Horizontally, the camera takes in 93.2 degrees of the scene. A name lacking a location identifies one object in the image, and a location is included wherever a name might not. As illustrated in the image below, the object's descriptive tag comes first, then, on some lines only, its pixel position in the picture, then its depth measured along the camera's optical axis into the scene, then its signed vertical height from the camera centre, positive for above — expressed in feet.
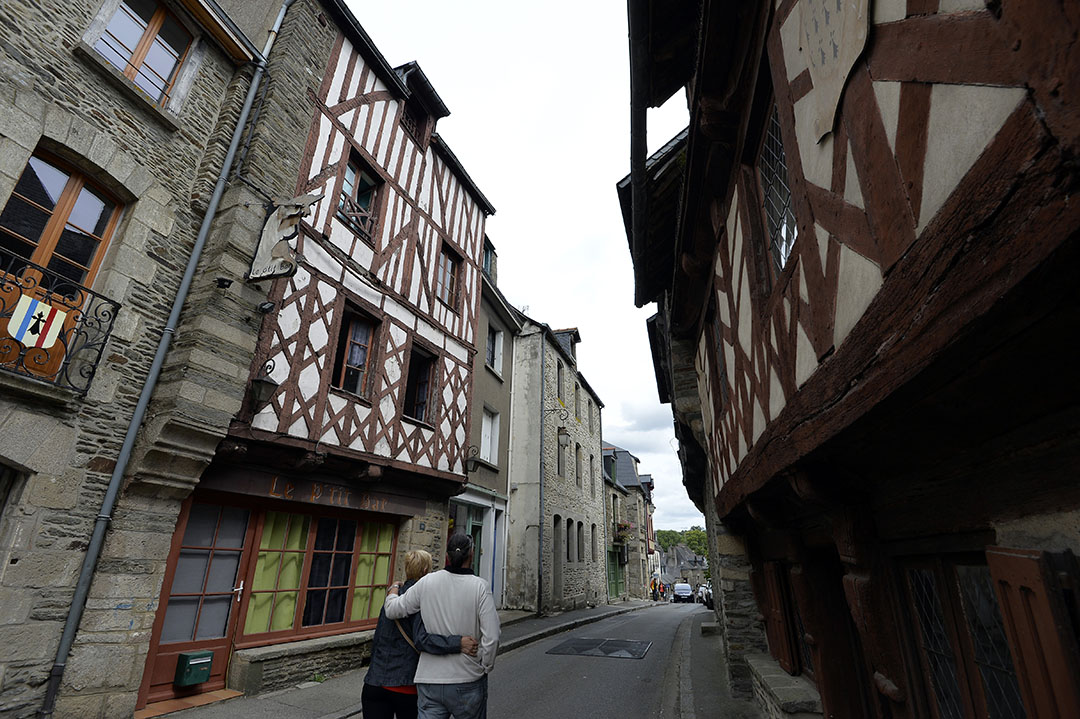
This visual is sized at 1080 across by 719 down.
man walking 9.11 -1.11
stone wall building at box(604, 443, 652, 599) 84.07 +7.82
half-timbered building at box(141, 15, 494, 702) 18.67 +6.22
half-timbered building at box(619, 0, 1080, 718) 3.28 +1.94
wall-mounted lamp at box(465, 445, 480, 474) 34.45 +6.59
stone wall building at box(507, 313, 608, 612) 43.47 +7.10
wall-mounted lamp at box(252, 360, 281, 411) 18.57 +5.75
